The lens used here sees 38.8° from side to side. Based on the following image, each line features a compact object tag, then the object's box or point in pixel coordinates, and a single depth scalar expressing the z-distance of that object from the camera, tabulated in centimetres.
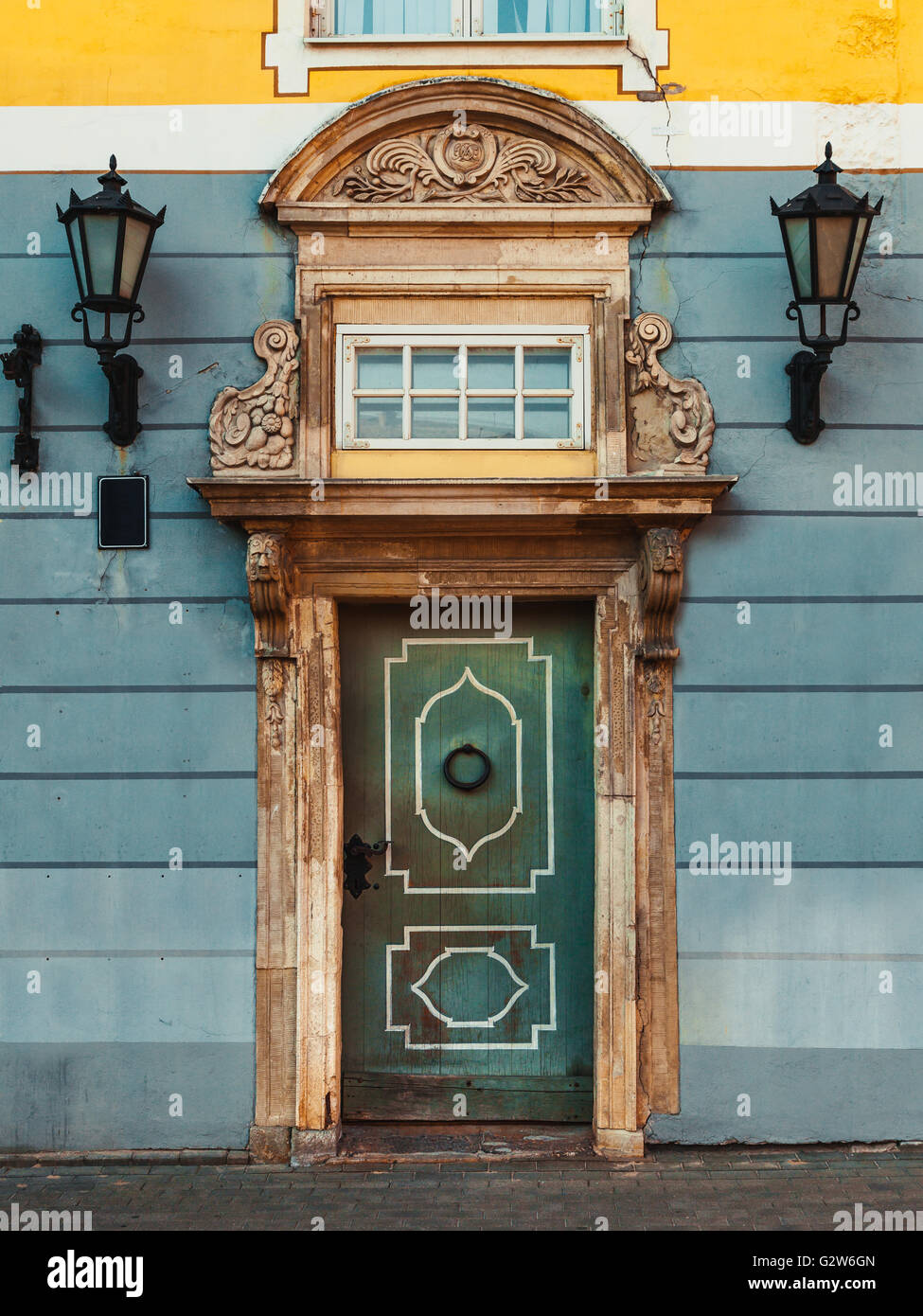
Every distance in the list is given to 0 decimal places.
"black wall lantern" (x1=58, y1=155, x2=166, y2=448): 588
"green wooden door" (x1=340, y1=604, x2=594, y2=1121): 645
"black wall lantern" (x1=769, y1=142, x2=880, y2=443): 586
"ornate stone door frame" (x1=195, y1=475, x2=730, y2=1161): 609
